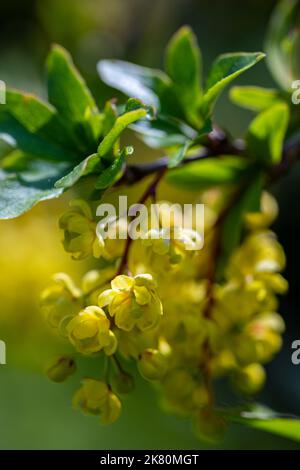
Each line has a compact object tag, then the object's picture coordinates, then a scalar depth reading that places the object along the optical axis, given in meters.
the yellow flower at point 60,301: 0.14
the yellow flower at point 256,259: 0.16
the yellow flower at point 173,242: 0.13
